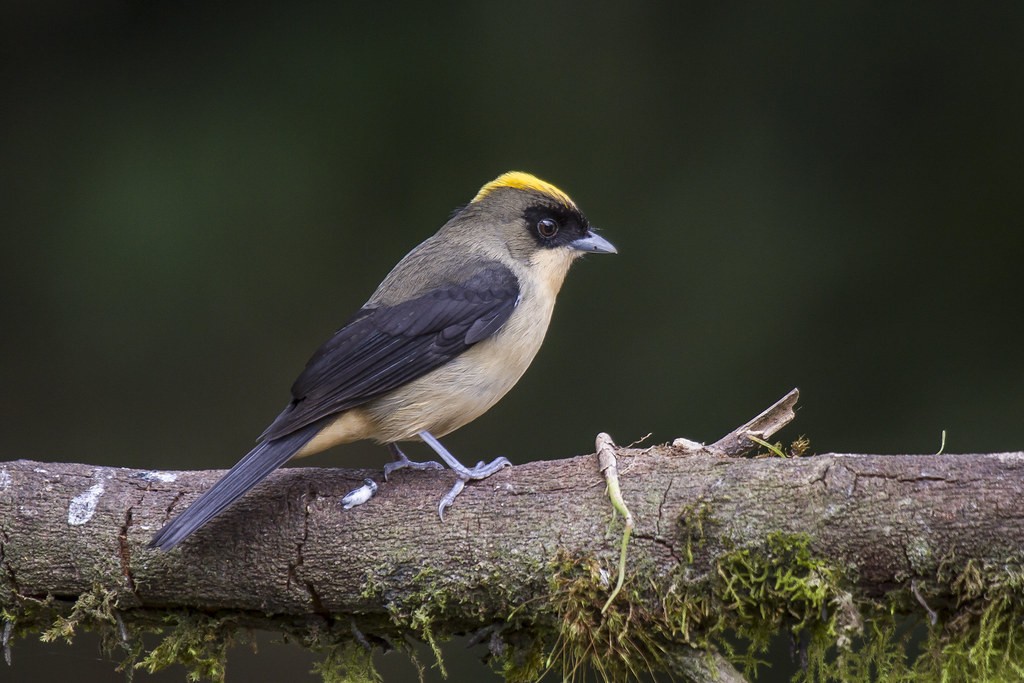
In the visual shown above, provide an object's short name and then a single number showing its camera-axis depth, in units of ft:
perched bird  21.58
